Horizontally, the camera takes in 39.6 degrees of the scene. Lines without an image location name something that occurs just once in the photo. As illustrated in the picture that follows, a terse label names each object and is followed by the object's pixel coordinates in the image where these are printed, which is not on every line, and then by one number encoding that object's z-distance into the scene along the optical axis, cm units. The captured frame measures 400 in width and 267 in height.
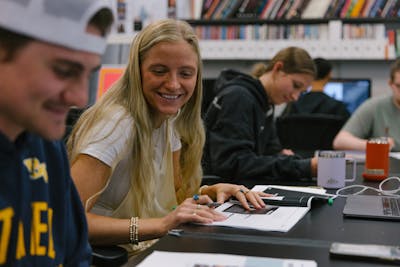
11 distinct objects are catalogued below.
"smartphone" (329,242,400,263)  99
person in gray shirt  316
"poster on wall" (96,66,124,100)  347
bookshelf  433
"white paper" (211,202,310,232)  124
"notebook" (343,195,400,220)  135
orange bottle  196
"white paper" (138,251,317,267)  96
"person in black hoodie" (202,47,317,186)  213
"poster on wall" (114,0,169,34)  405
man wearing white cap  69
